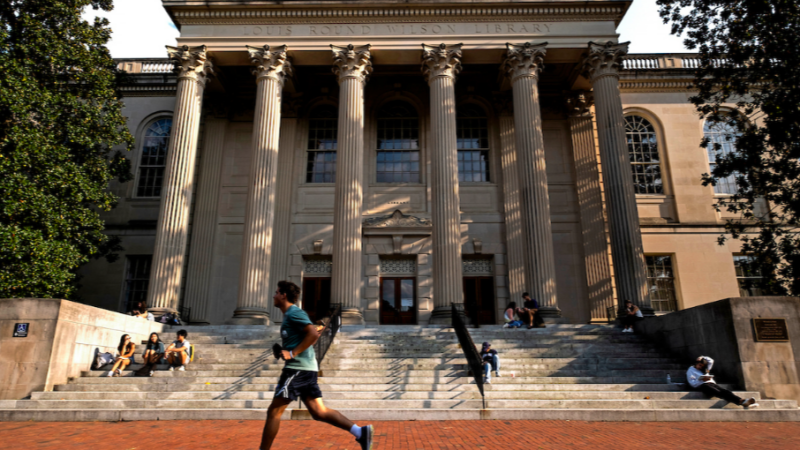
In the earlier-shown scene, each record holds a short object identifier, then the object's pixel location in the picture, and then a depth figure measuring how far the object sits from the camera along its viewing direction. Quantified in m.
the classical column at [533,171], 16.61
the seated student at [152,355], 11.15
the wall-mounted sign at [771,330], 10.34
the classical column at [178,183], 16.50
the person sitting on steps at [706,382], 9.12
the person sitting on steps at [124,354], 11.27
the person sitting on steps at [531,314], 14.94
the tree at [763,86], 13.01
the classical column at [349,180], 16.42
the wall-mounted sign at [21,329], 10.43
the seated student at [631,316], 14.52
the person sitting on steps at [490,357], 10.77
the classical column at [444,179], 16.25
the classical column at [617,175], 16.55
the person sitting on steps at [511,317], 15.04
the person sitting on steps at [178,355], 11.43
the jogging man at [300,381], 4.66
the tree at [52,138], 14.16
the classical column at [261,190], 16.47
